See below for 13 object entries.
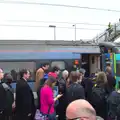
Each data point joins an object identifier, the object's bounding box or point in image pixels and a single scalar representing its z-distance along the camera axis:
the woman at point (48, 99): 6.54
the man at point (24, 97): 6.73
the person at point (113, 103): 5.44
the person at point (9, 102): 6.82
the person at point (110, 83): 6.95
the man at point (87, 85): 8.24
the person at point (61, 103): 7.31
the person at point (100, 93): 6.82
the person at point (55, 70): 8.38
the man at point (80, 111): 2.35
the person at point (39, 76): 7.64
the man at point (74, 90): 6.67
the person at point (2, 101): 6.70
